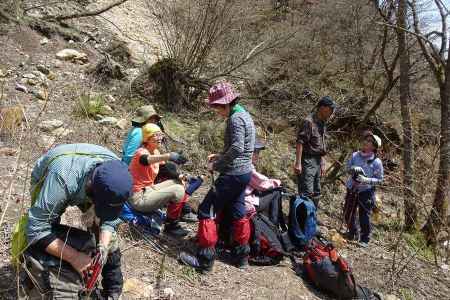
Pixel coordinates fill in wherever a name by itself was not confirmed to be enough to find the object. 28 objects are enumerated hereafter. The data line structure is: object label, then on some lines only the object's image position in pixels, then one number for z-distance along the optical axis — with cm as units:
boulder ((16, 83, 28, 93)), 632
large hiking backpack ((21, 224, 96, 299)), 233
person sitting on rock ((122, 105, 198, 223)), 399
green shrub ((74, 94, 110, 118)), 614
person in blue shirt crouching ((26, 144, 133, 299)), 209
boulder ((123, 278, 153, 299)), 311
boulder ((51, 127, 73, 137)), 550
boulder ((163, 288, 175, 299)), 323
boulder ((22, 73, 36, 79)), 664
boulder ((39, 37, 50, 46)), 775
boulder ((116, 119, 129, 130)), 639
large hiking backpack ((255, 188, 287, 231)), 426
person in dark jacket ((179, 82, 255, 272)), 358
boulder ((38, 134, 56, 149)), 508
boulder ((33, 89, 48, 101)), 630
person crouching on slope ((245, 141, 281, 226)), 420
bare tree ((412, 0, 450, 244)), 641
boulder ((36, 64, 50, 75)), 699
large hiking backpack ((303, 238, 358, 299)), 387
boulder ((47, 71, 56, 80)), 702
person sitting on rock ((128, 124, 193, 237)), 382
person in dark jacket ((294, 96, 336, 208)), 485
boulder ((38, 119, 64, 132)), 562
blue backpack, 432
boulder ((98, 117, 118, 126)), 631
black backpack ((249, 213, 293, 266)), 407
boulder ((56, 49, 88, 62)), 763
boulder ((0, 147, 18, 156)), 474
